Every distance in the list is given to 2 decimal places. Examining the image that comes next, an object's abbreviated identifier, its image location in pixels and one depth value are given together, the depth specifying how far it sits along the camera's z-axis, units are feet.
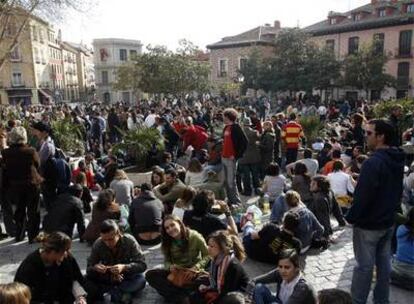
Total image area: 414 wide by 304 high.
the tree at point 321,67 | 109.19
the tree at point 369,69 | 103.91
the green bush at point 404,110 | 41.45
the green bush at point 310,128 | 44.37
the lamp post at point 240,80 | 125.41
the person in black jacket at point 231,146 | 25.34
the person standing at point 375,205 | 12.28
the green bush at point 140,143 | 34.88
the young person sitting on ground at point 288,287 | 12.38
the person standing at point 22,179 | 20.62
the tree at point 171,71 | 110.22
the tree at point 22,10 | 52.70
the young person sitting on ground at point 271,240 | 17.17
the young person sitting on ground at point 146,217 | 20.93
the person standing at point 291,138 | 34.68
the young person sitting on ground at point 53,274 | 13.26
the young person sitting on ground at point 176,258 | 15.80
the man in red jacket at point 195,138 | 37.29
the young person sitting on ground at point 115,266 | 15.40
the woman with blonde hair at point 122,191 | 25.02
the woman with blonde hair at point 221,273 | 13.97
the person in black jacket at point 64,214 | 20.22
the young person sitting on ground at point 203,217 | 17.88
